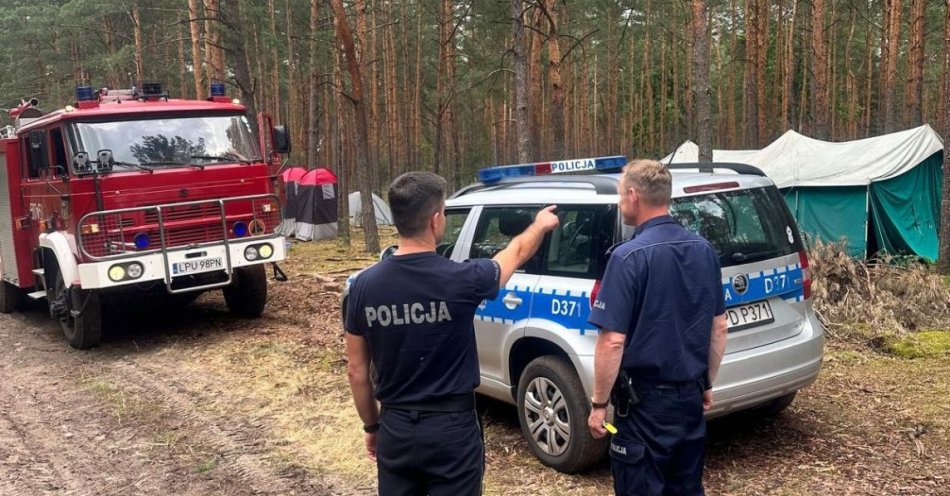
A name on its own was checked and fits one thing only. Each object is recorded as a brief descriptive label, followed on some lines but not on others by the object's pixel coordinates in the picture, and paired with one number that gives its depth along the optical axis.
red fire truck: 8.00
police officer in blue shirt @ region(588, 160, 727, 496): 3.00
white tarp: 13.70
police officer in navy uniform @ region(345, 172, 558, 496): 2.60
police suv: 4.40
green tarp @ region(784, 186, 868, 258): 13.95
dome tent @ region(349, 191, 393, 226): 26.69
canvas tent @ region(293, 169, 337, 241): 21.92
